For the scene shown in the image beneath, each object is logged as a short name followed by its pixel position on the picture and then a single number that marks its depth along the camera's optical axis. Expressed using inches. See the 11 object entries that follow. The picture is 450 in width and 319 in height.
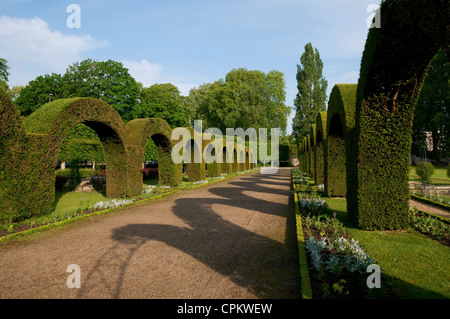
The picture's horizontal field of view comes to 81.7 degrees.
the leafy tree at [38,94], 1125.1
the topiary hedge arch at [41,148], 287.7
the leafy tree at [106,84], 1115.9
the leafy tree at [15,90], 1736.7
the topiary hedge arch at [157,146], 496.7
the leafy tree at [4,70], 1097.4
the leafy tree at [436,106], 1256.2
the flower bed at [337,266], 133.1
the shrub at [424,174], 474.7
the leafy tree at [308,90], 1772.9
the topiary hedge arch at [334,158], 435.1
